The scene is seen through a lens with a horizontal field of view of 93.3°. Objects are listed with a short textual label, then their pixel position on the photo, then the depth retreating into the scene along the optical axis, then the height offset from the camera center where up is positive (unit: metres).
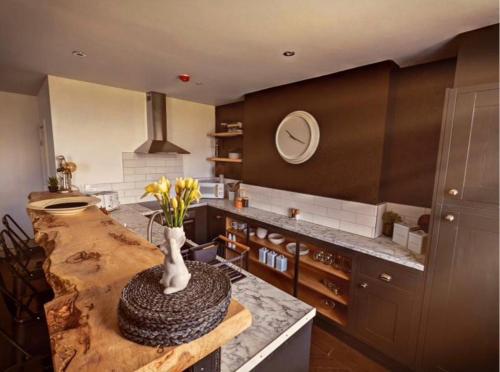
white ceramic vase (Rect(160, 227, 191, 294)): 0.62 -0.29
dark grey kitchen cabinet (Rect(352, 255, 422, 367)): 1.63 -1.05
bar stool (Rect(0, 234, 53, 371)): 1.08 -0.83
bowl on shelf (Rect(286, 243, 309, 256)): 2.40 -0.92
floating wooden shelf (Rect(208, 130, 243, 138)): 3.35 +0.37
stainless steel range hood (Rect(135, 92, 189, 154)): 3.05 +0.42
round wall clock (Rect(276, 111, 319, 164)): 2.41 +0.26
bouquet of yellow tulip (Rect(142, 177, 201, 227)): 0.68 -0.12
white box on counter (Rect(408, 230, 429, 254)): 1.71 -0.56
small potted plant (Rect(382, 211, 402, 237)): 2.06 -0.50
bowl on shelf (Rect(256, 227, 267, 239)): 2.80 -0.85
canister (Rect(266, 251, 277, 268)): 2.57 -1.06
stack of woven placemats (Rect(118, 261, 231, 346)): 0.51 -0.35
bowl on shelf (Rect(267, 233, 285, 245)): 2.67 -0.89
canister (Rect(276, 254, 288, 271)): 2.52 -1.08
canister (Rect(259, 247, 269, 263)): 2.64 -1.05
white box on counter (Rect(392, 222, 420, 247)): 1.85 -0.54
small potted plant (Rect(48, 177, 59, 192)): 2.44 -0.30
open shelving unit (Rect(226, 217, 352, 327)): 2.13 -1.19
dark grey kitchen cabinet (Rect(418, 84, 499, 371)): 1.30 -0.43
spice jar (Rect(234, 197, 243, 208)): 3.11 -0.57
